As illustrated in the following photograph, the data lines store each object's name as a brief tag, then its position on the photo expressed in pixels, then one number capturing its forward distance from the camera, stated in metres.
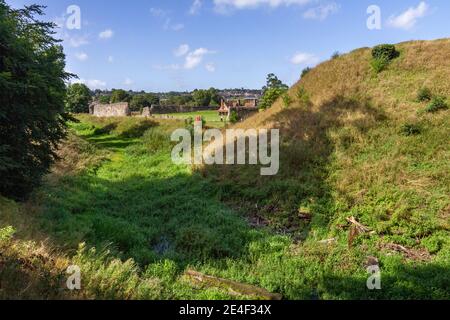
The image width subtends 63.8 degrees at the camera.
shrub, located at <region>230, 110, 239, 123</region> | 31.42
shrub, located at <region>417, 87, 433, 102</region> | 16.72
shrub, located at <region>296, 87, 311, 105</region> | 20.58
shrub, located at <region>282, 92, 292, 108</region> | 21.38
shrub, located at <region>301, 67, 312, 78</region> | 24.95
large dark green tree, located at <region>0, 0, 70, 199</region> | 10.14
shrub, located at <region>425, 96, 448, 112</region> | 15.67
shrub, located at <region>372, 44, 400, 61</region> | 21.09
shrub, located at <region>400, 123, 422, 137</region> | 14.54
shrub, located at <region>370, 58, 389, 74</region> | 20.38
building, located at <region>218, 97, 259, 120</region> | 38.20
